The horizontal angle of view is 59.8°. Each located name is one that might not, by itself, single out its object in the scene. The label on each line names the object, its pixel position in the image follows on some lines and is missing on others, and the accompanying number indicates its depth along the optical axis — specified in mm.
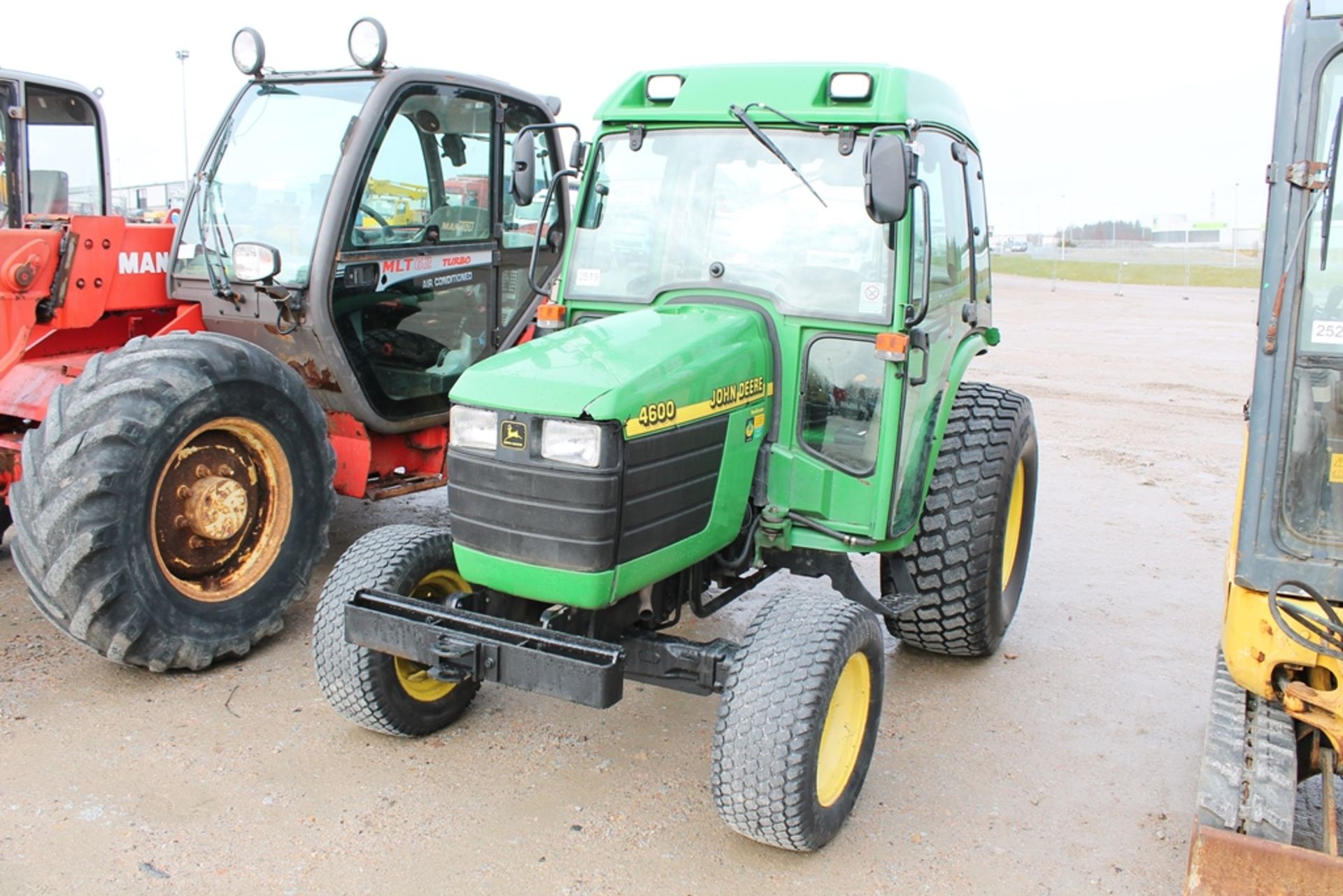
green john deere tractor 3293
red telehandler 4223
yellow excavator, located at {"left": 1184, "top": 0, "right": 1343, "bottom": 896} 2996
